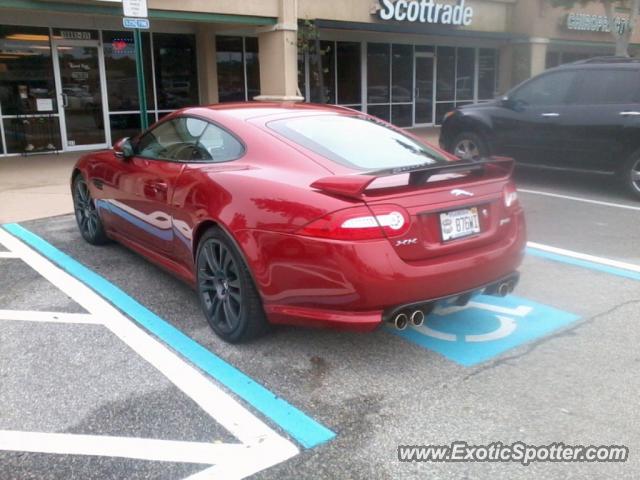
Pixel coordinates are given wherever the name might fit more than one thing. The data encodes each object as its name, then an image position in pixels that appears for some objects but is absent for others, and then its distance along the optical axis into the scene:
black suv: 8.41
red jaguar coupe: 3.36
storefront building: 13.19
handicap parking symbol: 3.94
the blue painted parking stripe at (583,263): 5.37
